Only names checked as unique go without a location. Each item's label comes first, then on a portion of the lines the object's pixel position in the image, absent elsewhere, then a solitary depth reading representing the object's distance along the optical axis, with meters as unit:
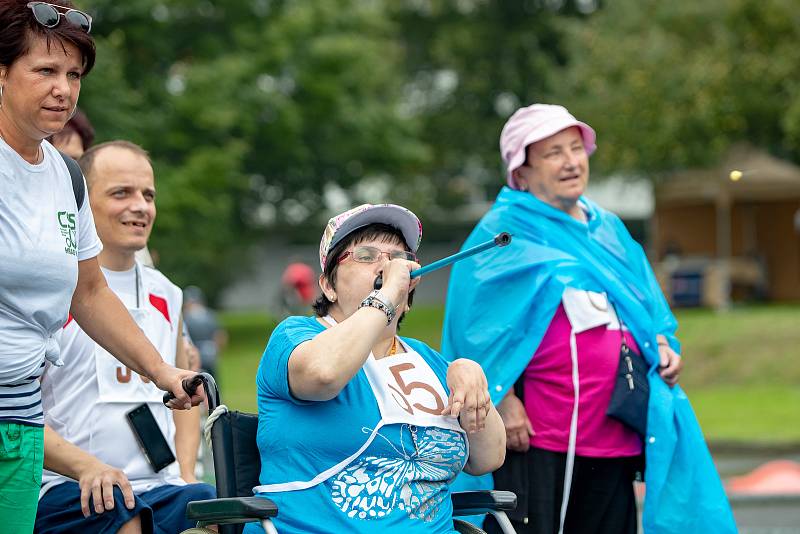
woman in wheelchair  7.13
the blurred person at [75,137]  9.77
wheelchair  7.20
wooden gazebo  57.44
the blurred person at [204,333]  34.41
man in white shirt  7.82
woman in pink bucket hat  9.67
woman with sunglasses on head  6.35
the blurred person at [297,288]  40.12
